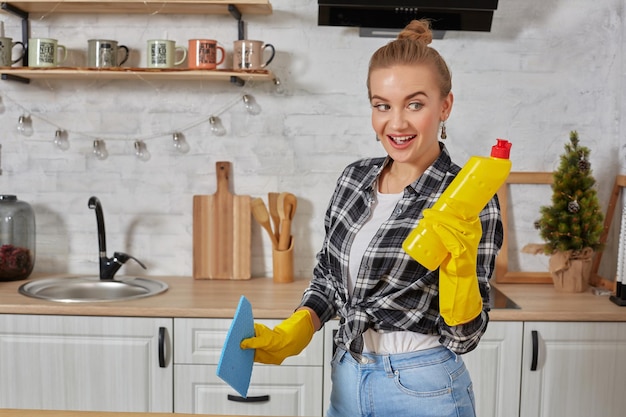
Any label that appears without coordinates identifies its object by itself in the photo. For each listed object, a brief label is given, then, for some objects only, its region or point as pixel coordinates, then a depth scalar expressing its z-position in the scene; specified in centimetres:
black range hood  262
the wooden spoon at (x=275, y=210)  297
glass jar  286
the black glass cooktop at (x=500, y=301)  257
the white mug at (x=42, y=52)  277
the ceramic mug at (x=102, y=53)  282
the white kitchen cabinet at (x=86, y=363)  252
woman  156
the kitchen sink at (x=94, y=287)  288
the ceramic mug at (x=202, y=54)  278
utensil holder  292
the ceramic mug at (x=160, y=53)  278
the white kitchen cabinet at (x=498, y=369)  252
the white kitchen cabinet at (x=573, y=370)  252
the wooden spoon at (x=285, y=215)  294
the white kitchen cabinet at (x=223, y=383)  252
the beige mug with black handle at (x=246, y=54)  278
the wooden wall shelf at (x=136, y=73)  273
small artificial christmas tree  278
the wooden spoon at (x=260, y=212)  292
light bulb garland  299
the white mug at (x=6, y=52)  281
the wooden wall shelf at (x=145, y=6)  275
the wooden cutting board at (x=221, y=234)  297
